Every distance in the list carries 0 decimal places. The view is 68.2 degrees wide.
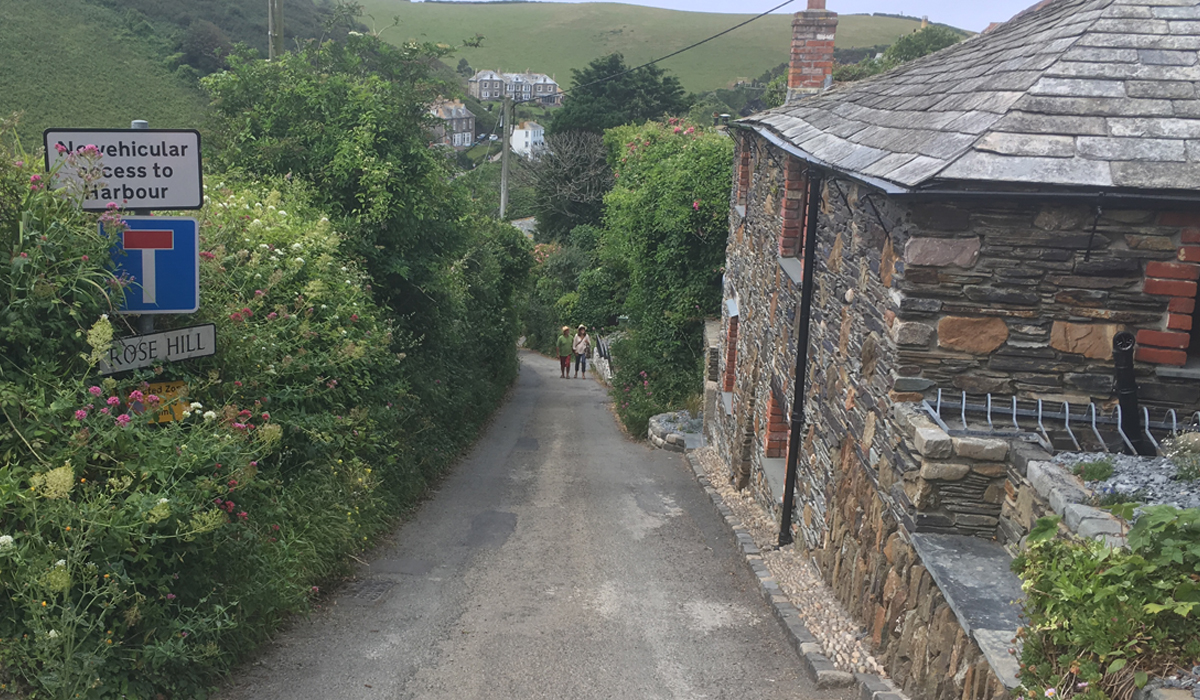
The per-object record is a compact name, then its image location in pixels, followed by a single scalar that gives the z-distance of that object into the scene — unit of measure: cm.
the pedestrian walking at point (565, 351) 2470
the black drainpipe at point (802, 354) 766
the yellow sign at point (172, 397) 489
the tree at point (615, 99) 3853
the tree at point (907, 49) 2267
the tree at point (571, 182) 3706
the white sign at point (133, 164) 463
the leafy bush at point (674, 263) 1627
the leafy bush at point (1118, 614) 301
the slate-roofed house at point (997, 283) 451
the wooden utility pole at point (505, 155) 2870
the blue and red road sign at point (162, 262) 483
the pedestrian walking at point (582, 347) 2530
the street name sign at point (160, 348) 464
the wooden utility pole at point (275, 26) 1209
